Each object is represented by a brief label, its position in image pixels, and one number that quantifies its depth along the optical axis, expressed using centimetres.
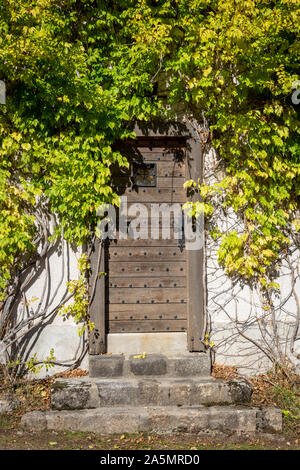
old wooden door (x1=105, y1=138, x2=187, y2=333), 459
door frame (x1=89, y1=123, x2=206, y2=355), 441
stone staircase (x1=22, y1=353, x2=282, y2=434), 373
